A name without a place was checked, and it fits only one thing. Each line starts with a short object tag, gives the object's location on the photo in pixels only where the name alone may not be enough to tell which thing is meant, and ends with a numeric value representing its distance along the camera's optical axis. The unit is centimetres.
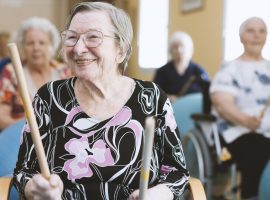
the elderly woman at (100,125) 137
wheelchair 279
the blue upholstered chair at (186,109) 325
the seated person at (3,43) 550
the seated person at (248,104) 261
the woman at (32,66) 264
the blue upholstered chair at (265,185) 215
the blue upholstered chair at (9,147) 179
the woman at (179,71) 418
